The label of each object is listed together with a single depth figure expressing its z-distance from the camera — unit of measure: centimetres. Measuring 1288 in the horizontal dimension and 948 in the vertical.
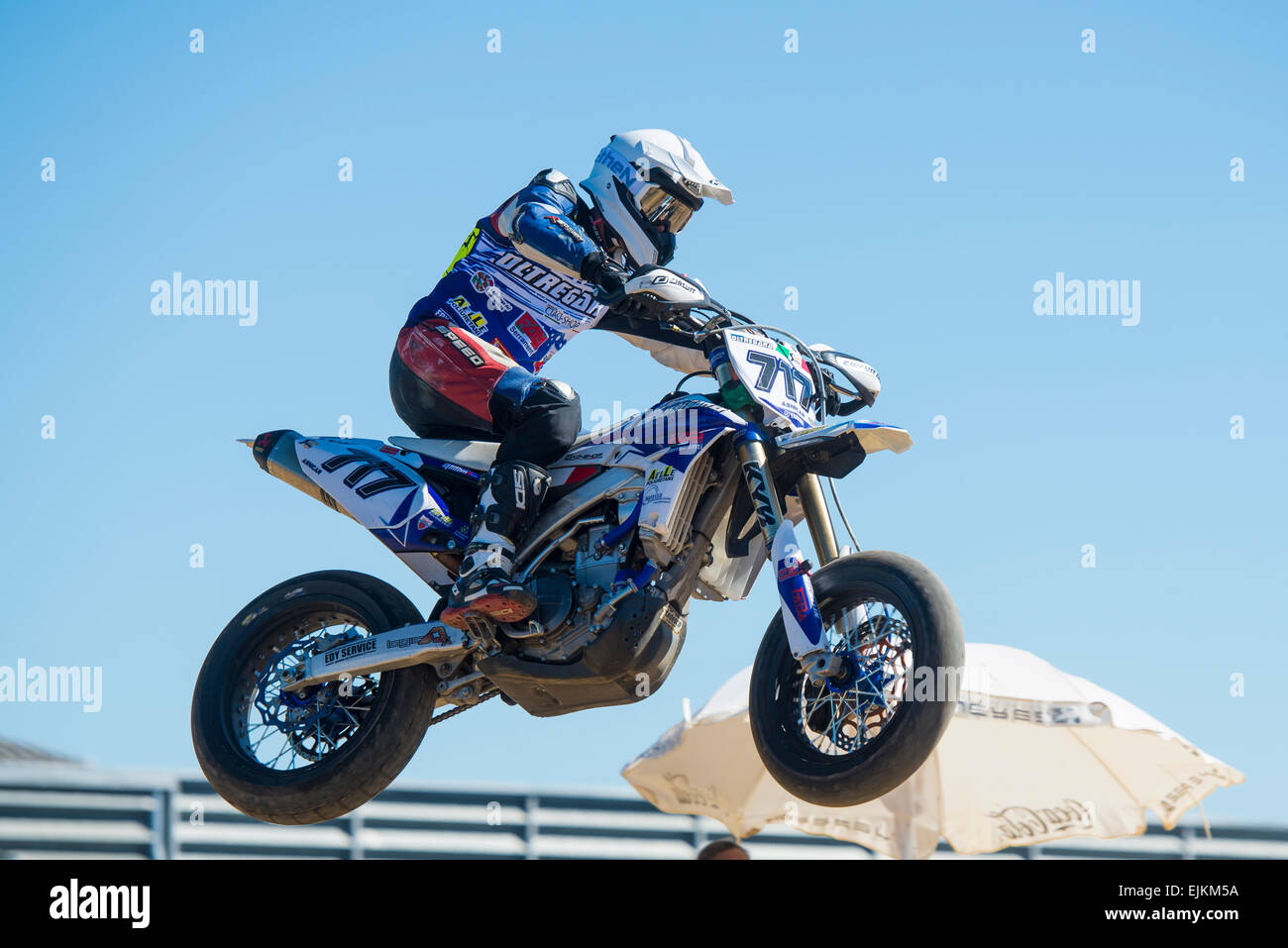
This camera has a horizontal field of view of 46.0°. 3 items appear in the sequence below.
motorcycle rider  678
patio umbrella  913
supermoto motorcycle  577
